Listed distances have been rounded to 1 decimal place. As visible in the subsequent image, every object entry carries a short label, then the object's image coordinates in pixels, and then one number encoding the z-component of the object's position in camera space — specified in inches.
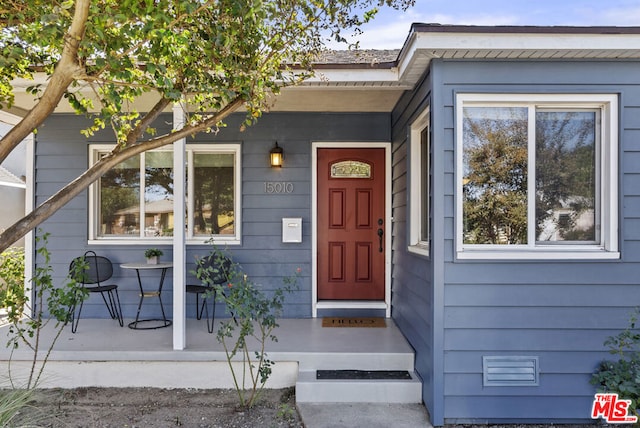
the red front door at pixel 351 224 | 197.6
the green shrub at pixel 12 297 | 119.6
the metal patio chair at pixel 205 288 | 172.7
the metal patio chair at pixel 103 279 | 183.3
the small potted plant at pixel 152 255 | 180.4
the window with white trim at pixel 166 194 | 195.8
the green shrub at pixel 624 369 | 108.2
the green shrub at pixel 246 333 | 125.7
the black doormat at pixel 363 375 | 137.3
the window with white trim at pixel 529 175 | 125.8
